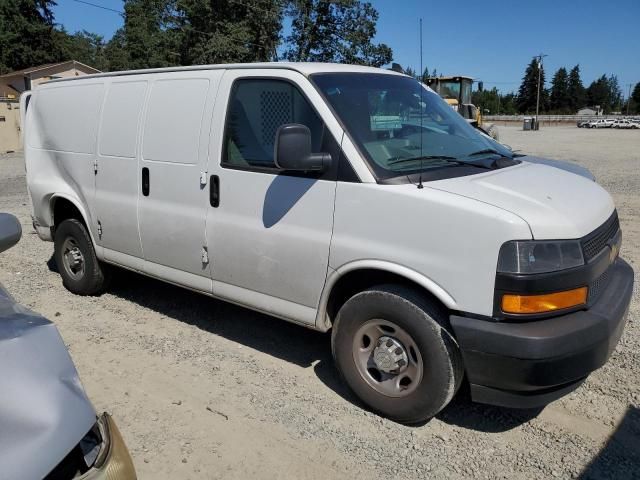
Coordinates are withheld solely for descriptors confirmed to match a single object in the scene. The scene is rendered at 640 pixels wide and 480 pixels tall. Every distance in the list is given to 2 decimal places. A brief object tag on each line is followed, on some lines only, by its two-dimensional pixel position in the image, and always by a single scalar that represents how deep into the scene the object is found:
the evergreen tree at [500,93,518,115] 112.94
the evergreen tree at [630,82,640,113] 113.62
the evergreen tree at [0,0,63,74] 59.75
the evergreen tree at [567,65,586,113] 121.81
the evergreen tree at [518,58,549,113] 114.06
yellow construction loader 25.58
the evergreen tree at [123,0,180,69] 49.88
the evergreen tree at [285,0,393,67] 44.19
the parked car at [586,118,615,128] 64.06
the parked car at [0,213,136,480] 1.63
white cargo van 2.90
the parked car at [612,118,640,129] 61.55
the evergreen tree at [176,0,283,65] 42.38
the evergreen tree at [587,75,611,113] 124.25
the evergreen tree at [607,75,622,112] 126.74
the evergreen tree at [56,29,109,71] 66.46
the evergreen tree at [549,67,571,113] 122.31
